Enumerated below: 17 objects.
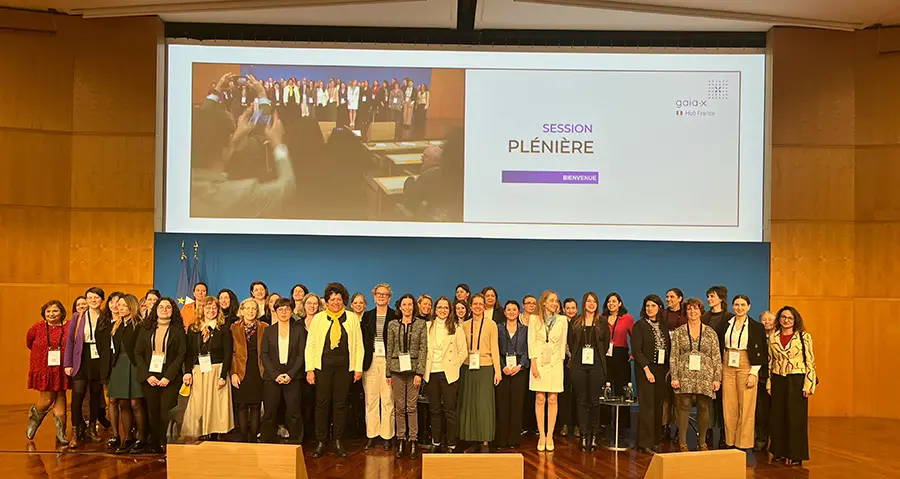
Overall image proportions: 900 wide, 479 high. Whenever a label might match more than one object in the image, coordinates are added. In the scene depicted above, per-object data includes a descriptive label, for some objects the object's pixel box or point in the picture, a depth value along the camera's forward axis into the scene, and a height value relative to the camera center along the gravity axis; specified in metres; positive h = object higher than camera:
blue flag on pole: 7.94 -0.50
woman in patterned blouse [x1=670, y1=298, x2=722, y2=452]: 5.86 -0.93
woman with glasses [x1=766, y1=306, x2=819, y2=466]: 5.77 -1.07
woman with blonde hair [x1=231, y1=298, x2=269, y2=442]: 5.88 -1.01
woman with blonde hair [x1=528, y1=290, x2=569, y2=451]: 6.00 -0.82
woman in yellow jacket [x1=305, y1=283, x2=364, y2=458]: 5.79 -0.89
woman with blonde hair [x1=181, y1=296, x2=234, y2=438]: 5.69 -0.97
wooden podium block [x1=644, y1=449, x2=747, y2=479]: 3.77 -1.14
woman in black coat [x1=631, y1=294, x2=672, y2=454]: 5.96 -0.95
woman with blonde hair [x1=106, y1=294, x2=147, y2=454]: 5.61 -1.06
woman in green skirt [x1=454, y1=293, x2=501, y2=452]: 5.97 -1.10
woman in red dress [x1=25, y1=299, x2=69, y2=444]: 5.91 -1.01
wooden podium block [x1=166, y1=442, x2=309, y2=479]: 3.83 -1.15
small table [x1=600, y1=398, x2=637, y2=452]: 5.79 -1.23
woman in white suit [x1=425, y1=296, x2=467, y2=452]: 5.85 -0.94
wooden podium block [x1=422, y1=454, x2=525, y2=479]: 3.64 -1.10
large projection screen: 7.81 +1.13
